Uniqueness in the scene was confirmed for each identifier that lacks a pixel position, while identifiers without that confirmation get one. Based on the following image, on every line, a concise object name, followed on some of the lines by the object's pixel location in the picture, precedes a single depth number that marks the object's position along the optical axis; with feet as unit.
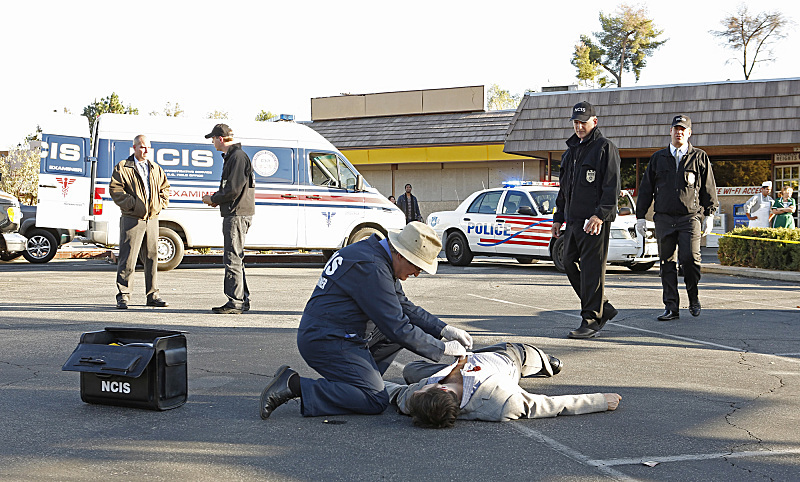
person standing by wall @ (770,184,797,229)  55.01
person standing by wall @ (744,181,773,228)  55.98
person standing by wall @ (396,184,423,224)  67.56
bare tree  155.94
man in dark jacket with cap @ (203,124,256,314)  29.94
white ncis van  47.62
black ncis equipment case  15.51
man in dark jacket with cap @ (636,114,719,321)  29.27
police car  49.60
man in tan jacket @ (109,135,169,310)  30.94
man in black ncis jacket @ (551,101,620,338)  24.85
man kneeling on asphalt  15.28
